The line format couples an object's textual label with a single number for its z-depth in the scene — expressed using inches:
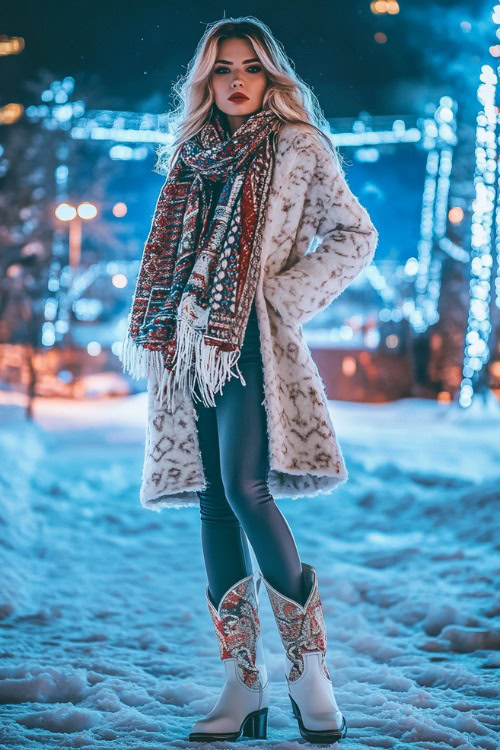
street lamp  380.1
